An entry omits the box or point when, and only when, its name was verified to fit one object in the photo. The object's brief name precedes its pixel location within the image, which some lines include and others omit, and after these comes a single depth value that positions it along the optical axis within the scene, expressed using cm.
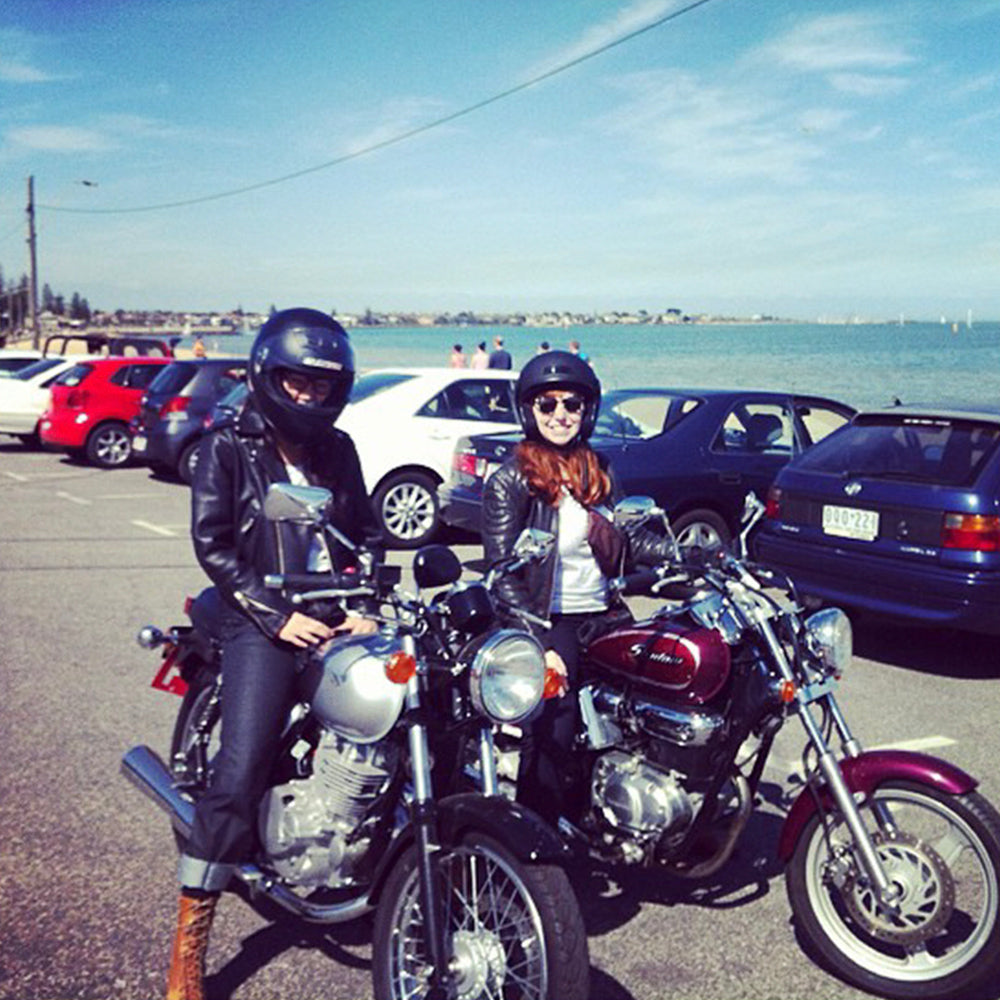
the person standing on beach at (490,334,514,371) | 2264
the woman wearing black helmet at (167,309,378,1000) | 308
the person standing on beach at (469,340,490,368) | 2419
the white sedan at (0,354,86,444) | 1919
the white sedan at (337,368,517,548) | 1097
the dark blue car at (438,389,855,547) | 922
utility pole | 4497
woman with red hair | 388
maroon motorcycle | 319
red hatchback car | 1708
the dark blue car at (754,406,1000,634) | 622
